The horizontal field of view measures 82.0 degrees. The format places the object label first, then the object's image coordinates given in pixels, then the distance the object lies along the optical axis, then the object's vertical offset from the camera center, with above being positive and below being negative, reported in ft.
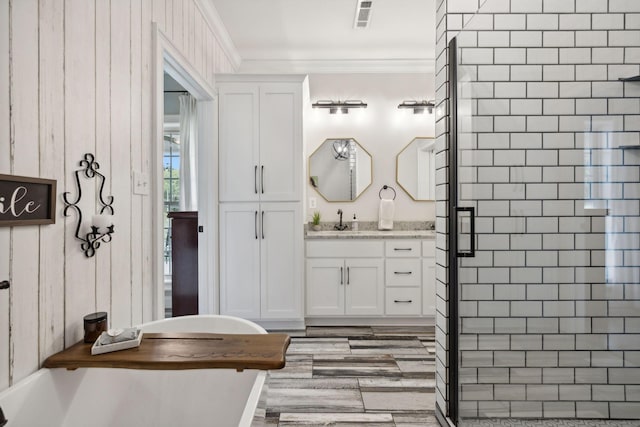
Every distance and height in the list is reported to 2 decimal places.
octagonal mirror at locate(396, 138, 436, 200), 13.50 +1.62
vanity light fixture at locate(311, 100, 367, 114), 13.28 +3.89
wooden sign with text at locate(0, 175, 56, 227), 3.40 +0.12
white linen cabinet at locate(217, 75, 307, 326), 11.08 +0.47
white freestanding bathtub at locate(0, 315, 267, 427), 3.76 -1.97
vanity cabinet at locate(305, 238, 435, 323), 11.71 -2.14
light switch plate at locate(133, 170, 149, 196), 6.08 +0.51
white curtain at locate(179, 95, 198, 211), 13.82 +2.21
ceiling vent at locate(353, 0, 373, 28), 9.73 +5.55
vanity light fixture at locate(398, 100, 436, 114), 13.20 +3.86
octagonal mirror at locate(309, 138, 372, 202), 13.60 +1.62
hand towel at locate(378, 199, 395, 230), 13.16 -0.05
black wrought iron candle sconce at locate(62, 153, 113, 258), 4.59 -0.06
